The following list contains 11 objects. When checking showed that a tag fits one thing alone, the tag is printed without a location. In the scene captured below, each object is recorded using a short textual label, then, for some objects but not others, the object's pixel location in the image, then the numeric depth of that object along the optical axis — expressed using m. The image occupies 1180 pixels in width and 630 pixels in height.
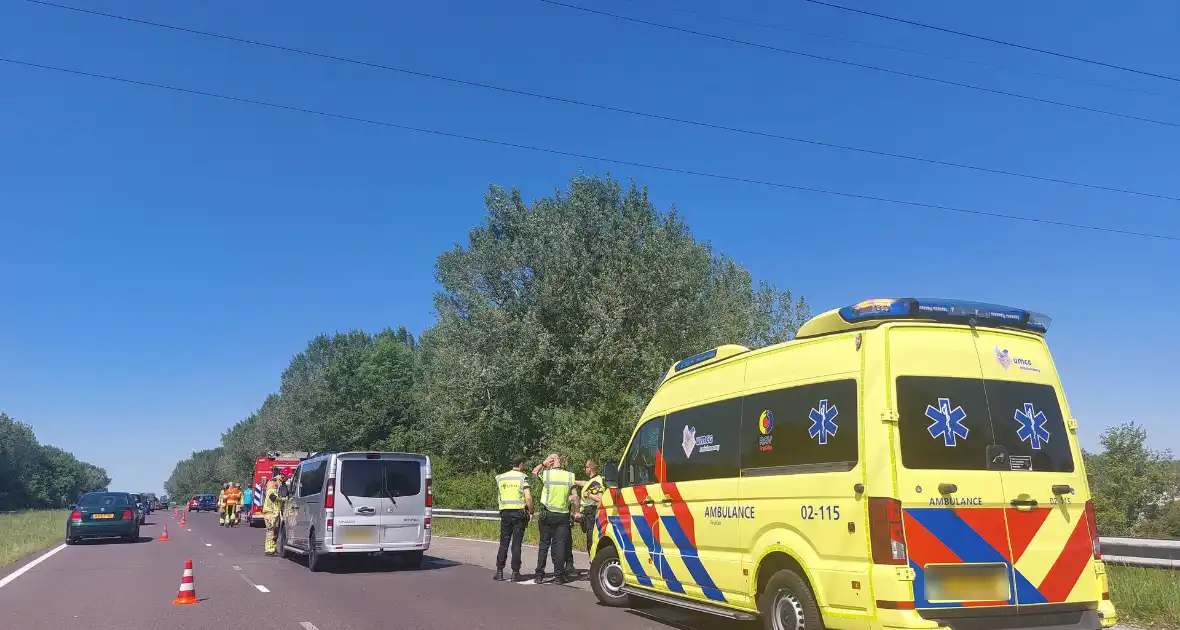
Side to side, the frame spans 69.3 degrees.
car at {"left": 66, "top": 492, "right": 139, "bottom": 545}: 23.80
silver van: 14.66
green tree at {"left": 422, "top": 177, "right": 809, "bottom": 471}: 32.56
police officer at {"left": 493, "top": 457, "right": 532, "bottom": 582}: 13.00
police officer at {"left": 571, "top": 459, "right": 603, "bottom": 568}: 11.90
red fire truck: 32.91
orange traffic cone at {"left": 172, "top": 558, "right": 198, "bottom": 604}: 10.66
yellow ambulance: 6.05
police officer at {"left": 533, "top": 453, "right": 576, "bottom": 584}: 12.39
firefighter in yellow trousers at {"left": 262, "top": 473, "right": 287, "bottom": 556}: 18.50
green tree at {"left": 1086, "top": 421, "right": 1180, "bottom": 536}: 47.44
